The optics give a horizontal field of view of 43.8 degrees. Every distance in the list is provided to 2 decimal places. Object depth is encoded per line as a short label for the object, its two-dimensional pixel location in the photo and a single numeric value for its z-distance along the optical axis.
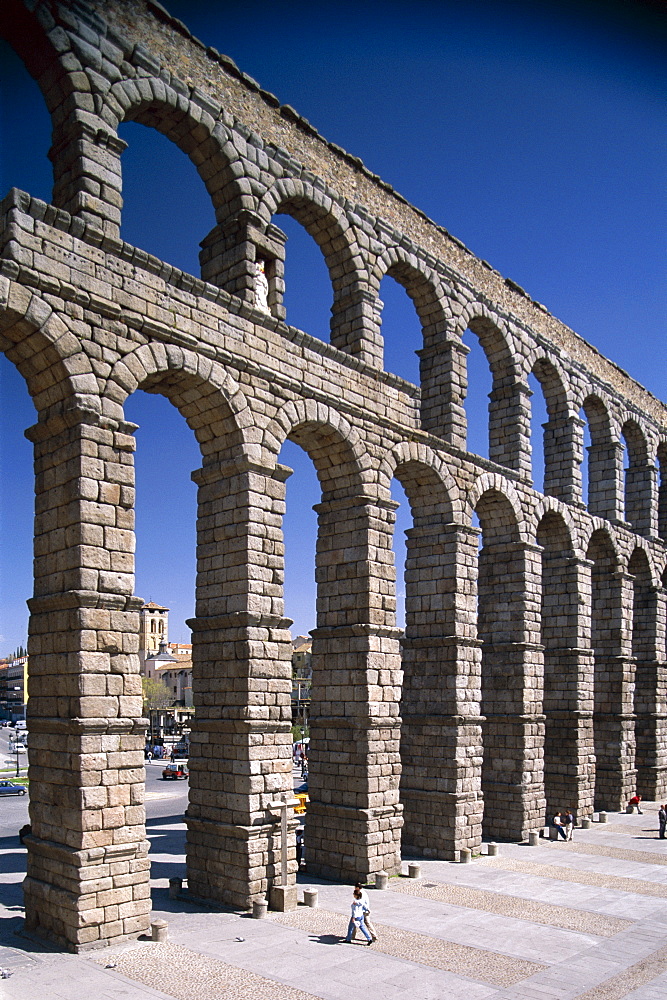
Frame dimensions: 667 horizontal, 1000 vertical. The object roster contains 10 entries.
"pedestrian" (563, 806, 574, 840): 23.69
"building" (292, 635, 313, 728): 82.34
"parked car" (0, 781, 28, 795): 36.91
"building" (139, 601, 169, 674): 127.50
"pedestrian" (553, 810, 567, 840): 23.56
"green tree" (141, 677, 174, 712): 89.19
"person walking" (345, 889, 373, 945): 13.12
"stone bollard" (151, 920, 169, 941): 12.60
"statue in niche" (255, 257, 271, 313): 16.92
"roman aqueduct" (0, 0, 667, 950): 12.73
